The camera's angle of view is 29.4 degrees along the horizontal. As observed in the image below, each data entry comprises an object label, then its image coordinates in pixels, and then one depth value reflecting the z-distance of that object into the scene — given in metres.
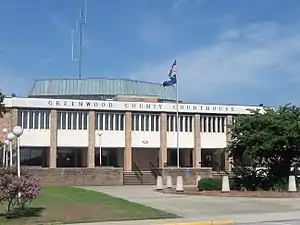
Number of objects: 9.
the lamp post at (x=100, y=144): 57.53
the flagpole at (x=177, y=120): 58.48
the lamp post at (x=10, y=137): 30.90
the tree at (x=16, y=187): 17.19
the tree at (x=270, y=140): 30.11
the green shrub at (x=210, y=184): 31.62
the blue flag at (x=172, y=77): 54.53
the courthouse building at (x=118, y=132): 58.25
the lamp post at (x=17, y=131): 20.14
